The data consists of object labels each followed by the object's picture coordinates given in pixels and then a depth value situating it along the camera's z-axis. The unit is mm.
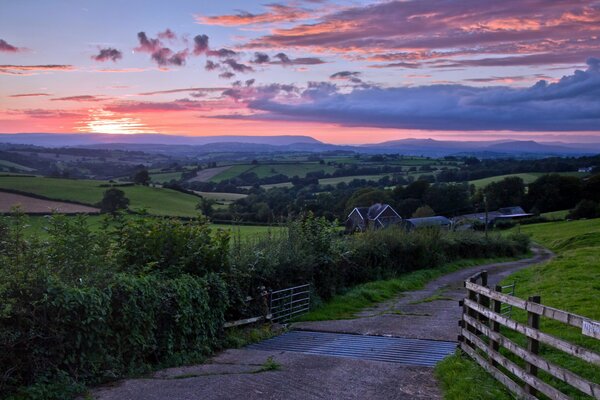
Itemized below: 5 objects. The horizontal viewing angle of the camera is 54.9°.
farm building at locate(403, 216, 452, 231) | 35812
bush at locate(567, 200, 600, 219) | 70750
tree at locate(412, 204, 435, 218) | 67162
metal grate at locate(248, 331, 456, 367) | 10766
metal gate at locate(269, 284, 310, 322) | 15289
